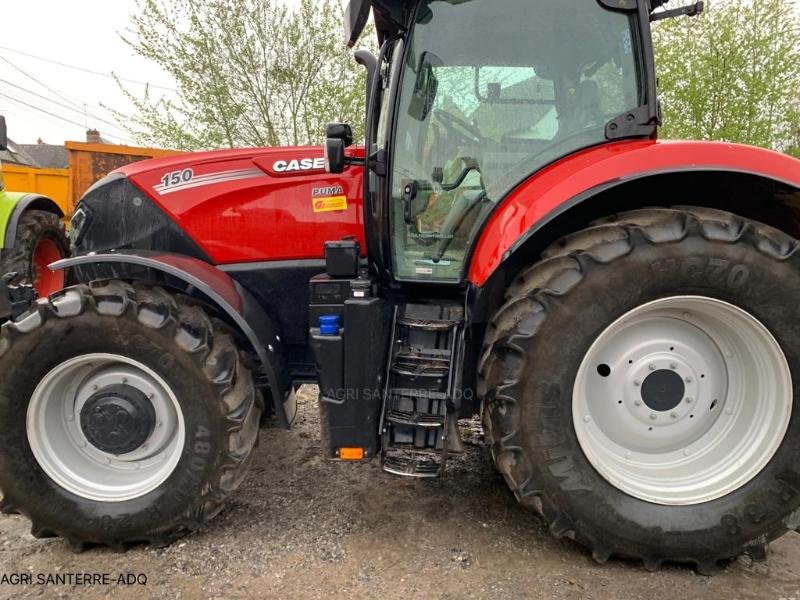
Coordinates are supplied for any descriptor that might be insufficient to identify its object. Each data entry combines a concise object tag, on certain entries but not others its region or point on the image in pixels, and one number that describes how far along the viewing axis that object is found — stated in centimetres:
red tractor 210
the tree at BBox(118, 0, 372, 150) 1074
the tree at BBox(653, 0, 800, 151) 1029
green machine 461
